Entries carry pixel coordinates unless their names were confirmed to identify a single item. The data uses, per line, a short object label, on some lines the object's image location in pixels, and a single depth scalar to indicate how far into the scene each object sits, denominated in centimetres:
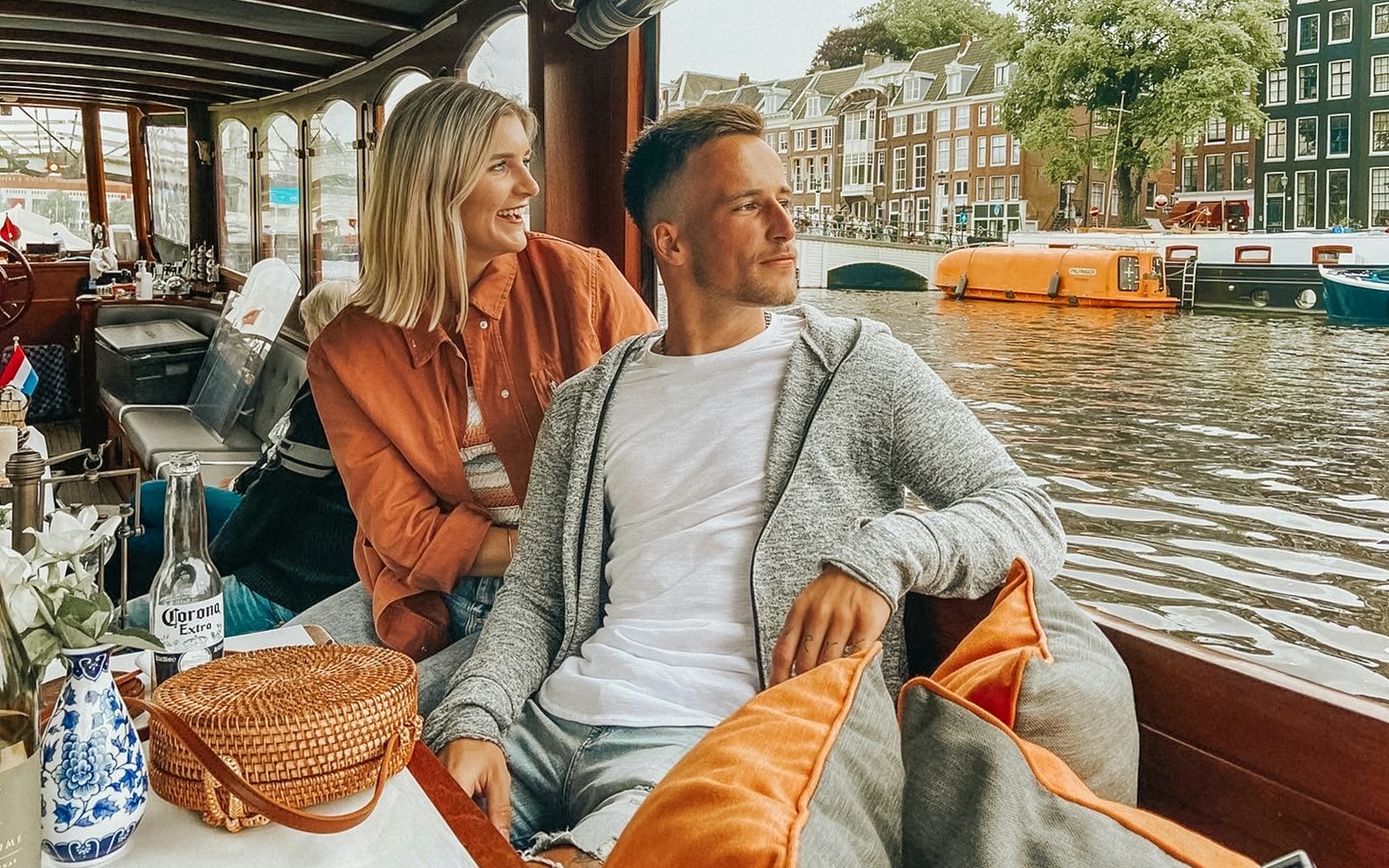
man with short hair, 122
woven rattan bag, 98
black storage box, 564
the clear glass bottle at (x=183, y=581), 124
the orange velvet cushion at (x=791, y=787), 61
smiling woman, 196
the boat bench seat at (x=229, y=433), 429
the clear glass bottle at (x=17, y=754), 79
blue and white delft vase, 91
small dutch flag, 300
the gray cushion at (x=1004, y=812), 63
